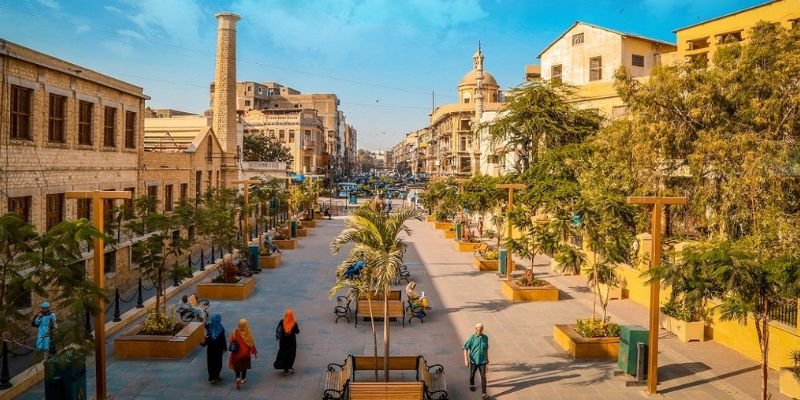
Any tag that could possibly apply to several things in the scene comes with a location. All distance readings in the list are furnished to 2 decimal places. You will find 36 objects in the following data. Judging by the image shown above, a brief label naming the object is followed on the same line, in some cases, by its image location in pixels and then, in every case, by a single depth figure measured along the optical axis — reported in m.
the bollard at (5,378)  10.09
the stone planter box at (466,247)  31.62
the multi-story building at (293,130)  88.75
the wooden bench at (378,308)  16.02
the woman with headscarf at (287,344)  12.02
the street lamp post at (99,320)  10.34
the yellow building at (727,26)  31.73
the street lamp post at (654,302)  11.34
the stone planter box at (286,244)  32.31
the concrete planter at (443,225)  42.93
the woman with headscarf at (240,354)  11.38
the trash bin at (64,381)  8.91
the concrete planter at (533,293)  19.45
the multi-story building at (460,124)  79.50
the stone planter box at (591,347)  13.45
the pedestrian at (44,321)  11.52
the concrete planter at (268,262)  25.34
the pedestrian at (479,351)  11.05
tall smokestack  42.78
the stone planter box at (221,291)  19.06
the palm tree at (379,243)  10.42
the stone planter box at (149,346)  12.95
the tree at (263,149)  76.94
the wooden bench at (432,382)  10.41
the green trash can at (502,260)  23.94
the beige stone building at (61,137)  16.39
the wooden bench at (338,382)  10.08
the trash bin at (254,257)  24.08
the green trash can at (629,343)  11.87
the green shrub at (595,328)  13.95
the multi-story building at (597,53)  40.59
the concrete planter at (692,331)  15.09
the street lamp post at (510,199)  21.44
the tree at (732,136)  15.96
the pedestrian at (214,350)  11.59
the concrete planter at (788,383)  11.12
